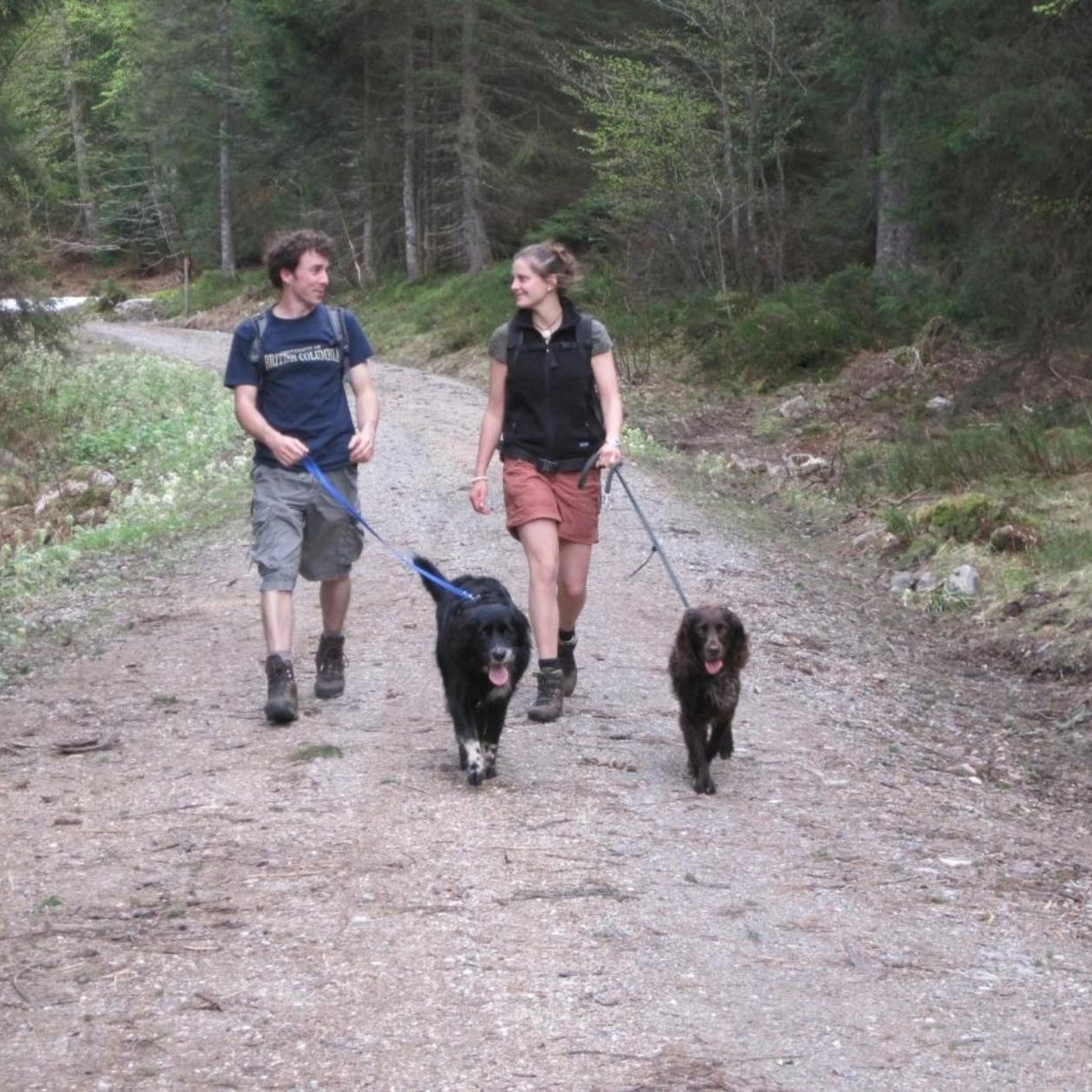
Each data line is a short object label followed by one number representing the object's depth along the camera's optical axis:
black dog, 6.24
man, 7.32
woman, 7.18
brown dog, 6.47
